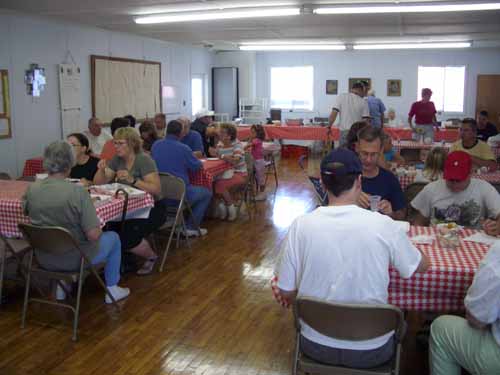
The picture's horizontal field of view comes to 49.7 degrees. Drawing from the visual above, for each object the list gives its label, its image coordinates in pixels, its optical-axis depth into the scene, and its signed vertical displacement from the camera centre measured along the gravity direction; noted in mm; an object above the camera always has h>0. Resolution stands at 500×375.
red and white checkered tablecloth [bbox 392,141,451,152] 7445 -541
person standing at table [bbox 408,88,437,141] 9383 -119
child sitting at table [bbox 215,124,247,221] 6355 -796
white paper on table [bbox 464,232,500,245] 2801 -687
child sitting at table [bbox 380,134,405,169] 5688 -550
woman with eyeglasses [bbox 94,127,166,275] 4422 -606
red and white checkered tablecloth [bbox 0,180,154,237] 3795 -760
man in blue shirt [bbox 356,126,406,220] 3342 -445
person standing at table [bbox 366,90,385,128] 8352 -51
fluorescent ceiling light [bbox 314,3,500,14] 6375 +1176
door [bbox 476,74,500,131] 13520 +310
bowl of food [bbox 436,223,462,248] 2715 -662
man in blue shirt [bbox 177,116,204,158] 6770 -440
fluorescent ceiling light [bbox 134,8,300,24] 6891 +1187
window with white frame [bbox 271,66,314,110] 14656 +493
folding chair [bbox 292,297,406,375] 1975 -811
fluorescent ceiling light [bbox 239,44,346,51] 11750 +1296
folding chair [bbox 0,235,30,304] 3613 -1000
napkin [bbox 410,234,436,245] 2777 -685
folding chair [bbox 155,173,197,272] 4793 -852
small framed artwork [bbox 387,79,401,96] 14062 +486
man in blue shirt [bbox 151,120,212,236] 5430 -574
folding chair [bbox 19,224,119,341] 3178 -887
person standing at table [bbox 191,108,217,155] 7605 -379
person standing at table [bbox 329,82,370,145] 7527 -27
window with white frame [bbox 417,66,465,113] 13820 +565
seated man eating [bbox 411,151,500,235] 3215 -570
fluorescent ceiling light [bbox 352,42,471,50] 11570 +1316
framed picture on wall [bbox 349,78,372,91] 14180 +667
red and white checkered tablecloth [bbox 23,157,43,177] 7117 -829
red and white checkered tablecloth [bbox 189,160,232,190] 5879 -763
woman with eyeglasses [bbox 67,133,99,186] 4758 -526
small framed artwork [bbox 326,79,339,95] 14383 +512
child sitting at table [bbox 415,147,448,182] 4371 -469
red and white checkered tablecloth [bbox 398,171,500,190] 4875 -638
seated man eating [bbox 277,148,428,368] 1954 -556
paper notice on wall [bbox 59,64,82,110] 8430 +276
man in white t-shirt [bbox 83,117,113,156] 7531 -456
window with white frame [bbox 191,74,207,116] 13316 +287
